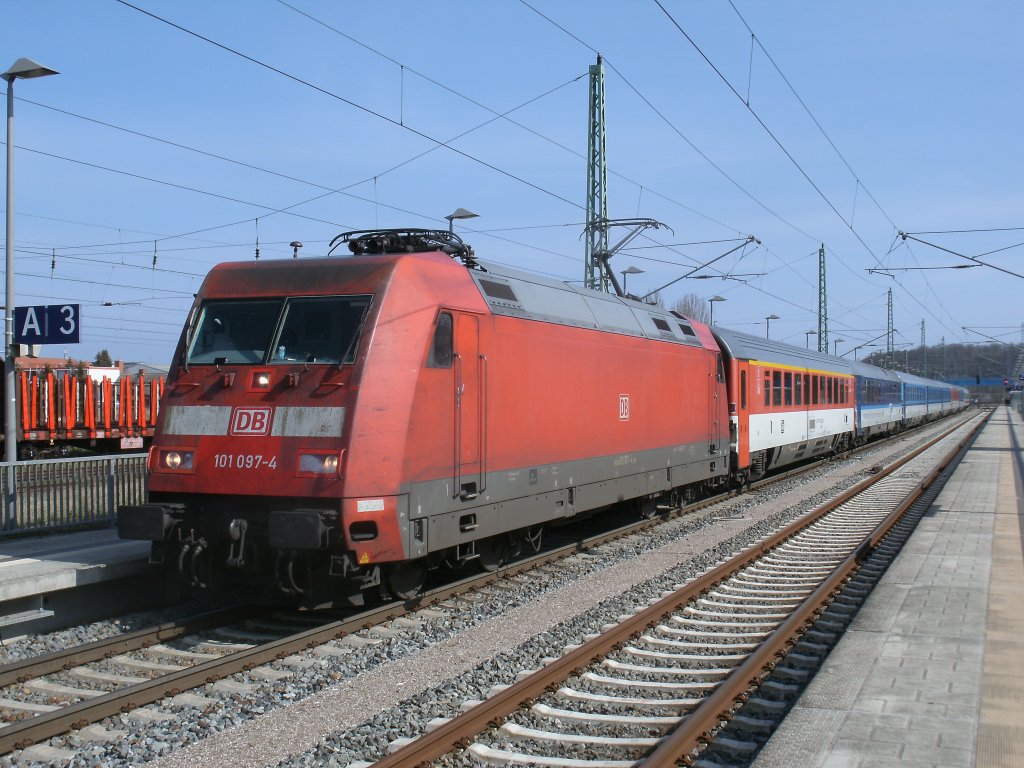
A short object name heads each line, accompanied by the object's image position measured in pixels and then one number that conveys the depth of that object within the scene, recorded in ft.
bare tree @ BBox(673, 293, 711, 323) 236.47
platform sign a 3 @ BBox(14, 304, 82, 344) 41.39
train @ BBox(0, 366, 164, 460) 79.25
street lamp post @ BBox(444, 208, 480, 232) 67.92
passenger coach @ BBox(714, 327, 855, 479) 63.62
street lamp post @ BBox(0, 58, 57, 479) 41.65
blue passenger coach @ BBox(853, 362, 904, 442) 114.11
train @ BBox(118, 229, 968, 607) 26.40
